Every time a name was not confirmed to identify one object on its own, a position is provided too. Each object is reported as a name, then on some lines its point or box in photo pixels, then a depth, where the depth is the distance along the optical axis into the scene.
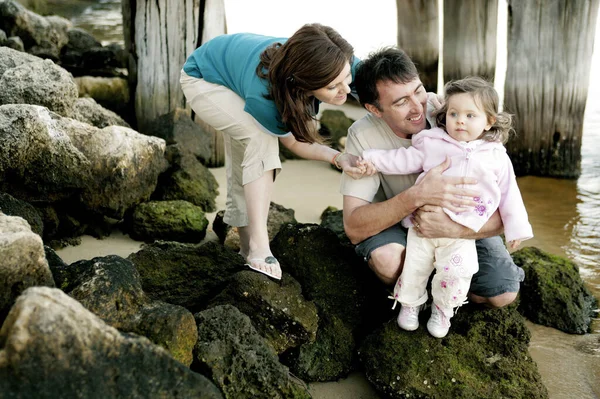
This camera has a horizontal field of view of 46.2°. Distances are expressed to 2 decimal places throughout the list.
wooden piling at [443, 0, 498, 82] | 6.70
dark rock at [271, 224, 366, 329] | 3.68
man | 3.39
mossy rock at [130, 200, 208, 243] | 4.62
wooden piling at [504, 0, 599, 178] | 6.10
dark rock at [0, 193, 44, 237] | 3.43
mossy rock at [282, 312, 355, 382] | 3.40
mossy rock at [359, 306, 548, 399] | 3.21
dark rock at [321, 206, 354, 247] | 4.41
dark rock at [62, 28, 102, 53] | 8.33
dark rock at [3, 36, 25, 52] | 6.99
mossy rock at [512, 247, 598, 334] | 4.02
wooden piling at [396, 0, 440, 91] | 7.43
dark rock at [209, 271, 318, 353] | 3.34
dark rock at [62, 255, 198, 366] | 2.82
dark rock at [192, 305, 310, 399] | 2.92
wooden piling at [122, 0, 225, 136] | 5.84
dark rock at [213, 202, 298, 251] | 4.57
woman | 3.37
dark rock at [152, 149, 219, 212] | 5.14
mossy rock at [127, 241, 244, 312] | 3.59
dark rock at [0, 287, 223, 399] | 2.17
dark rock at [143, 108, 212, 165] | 5.70
